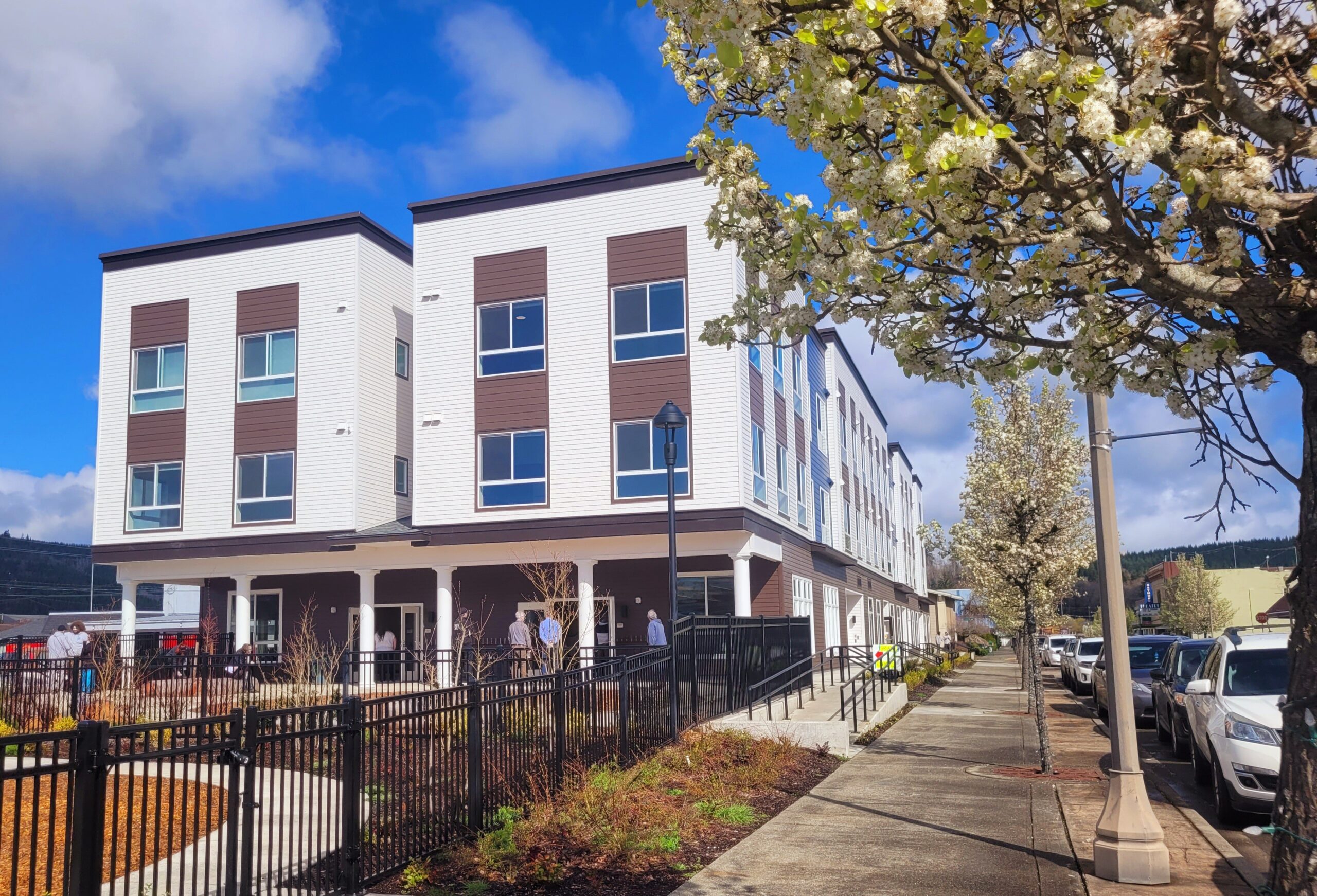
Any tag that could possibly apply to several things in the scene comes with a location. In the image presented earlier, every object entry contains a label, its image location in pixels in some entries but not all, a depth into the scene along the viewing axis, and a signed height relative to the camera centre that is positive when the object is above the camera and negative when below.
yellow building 83.00 -0.48
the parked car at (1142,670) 20.17 -1.62
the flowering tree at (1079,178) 3.98 +1.61
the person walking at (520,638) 20.47 -0.78
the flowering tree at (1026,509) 16.70 +1.44
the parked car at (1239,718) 9.87 -1.28
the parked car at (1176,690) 14.91 -1.51
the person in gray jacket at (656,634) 22.25 -0.75
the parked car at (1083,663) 27.78 -1.95
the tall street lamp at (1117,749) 7.78 -1.21
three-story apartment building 25.88 +4.65
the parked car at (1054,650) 50.25 -2.85
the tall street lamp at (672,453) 15.50 +2.08
